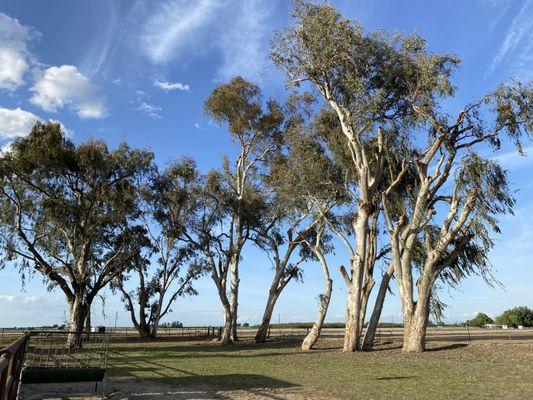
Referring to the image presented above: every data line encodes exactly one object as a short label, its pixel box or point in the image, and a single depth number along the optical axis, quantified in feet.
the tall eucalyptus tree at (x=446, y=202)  68.49
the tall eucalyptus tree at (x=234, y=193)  109.40
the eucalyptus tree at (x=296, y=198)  84.17
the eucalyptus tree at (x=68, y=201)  88.28
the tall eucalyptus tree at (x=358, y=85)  75.66
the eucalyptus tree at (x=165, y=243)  111.04
